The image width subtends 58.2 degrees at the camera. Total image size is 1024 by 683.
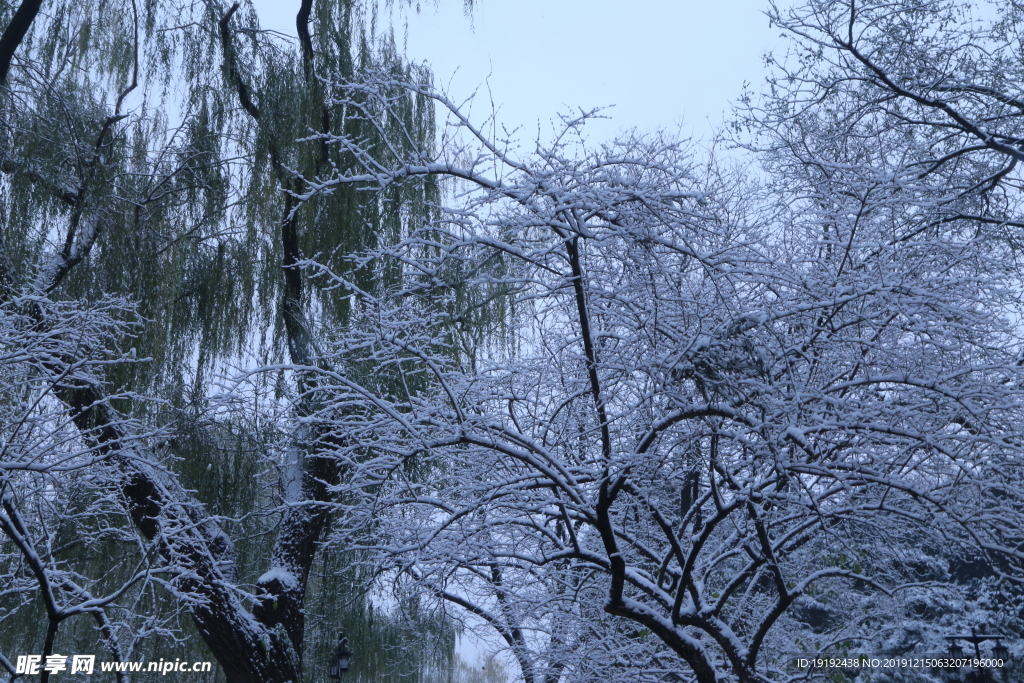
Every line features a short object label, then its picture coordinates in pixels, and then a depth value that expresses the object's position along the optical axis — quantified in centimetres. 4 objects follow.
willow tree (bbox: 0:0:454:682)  695
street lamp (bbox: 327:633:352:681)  934
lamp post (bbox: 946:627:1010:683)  872
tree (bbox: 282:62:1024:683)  379
